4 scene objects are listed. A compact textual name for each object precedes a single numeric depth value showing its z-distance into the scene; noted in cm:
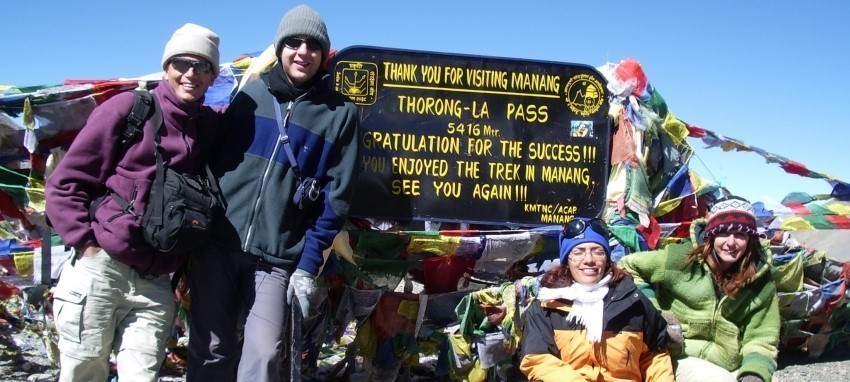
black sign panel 526
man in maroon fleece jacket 349
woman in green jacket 421
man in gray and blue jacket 380
